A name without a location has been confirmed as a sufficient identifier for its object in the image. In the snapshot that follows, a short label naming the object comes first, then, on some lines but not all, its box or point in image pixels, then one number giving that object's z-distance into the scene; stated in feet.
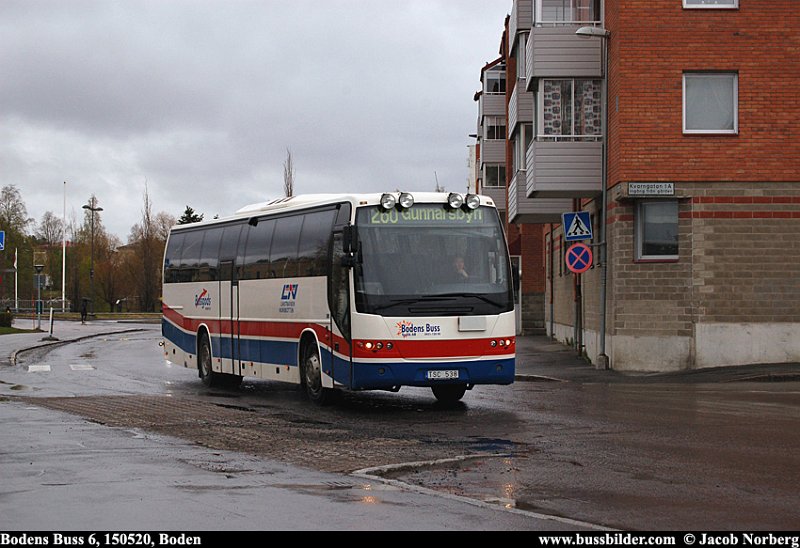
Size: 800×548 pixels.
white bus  55.11
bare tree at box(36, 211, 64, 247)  492.95
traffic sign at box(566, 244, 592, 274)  84.38
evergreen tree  371.56
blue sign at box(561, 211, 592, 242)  85.76
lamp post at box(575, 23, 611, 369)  85.68
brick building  83.15
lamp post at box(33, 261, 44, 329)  169.58
